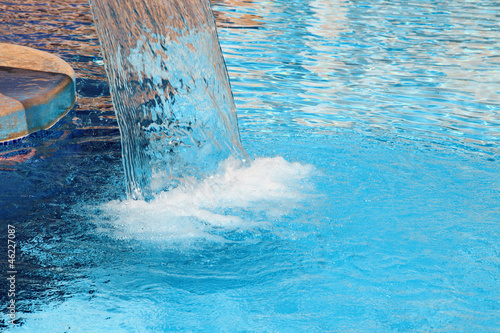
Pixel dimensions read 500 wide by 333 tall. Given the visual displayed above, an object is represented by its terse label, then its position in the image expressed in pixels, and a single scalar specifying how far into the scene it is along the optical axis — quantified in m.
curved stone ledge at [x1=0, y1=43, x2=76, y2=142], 7.60
